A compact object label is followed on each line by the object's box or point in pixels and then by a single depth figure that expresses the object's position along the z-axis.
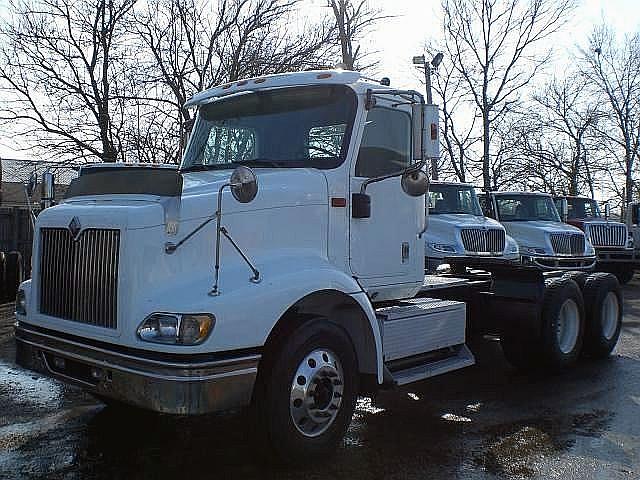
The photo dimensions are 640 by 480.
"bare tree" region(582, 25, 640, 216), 38.31
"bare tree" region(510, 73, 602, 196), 37.06
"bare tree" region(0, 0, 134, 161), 18.78
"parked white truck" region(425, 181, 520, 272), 13.07
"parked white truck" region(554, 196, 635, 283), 19.66
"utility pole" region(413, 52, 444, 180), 22.06
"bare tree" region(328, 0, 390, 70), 20.77
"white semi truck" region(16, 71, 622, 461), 4.21
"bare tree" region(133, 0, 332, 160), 19.38
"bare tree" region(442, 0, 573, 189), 35.35
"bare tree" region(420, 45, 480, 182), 35.03
